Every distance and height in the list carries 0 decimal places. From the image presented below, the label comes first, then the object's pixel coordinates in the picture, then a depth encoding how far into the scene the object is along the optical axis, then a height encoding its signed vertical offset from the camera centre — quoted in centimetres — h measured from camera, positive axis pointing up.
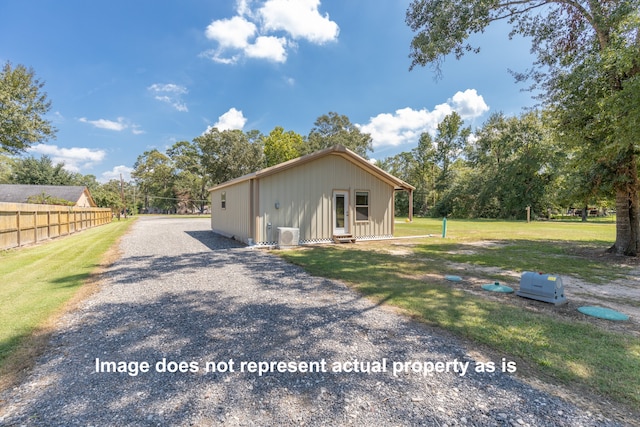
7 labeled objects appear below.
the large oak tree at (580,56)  632 +389
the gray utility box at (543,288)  434 -124
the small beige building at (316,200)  1038 +36
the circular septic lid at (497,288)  497 -140
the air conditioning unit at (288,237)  1017 -96
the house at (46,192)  2616 +199
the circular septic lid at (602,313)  379 -144
